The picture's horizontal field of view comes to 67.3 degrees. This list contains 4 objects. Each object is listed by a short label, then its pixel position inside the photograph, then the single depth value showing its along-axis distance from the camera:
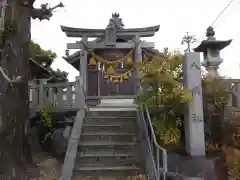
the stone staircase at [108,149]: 4.92
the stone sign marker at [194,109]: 4.37
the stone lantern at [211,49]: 7.15
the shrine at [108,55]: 9.18
